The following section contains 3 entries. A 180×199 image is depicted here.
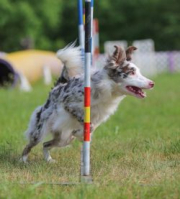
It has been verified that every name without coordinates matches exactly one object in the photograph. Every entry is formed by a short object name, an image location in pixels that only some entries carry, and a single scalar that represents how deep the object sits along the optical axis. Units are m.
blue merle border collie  11.27
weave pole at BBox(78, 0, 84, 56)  14.54
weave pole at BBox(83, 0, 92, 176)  9.70
